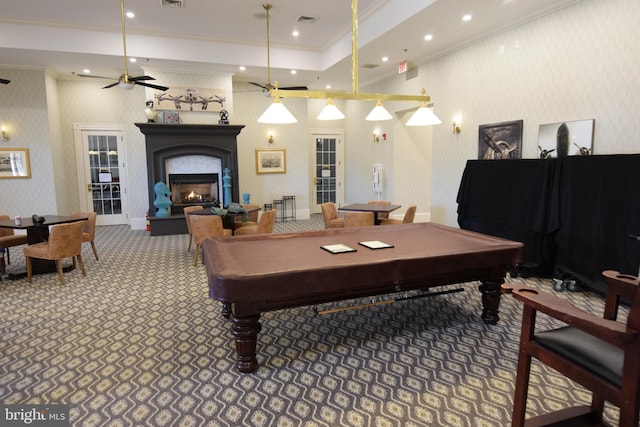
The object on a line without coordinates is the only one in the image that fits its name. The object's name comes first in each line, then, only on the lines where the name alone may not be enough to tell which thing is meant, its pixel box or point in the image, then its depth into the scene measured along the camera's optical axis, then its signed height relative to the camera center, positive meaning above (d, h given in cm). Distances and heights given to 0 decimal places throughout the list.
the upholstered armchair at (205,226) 532 -71
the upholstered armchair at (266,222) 543 -67
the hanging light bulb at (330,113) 382 +66
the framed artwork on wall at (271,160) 974 +44
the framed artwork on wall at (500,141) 567 +57
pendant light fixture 353 +80
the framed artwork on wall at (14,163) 799 +31
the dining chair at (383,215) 638 -67
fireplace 808 +52
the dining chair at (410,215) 588 -62
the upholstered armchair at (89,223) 570 -73
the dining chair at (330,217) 634 -71
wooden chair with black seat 152 -84
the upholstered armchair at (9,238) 521 -88
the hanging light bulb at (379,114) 396 +68
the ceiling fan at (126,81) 524 +138
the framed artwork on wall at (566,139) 466 +49
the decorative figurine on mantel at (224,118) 856 +136
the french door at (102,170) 903 +18
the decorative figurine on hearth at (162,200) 799 -50
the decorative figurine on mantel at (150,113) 801 +140
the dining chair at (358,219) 557 -64
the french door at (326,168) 1102 +26
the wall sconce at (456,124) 685 +97
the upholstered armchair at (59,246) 461 -88
